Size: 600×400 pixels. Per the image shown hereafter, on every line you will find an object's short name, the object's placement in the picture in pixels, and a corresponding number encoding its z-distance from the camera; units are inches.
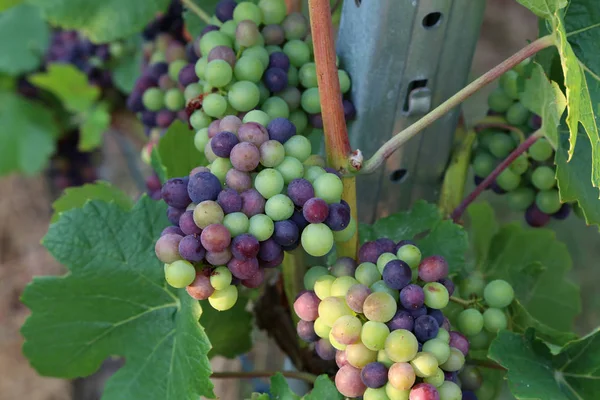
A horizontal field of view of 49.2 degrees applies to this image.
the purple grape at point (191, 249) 23.3
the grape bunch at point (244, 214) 23.4
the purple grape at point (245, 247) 23.0
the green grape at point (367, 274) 25.4
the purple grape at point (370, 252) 26.4
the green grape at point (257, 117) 26.2
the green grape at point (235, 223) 23.4
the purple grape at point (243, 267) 23.5
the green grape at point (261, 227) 23.3
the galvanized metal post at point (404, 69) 28.2
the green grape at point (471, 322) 28.5
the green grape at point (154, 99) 39.3
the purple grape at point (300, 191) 23.7
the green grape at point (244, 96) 27.9
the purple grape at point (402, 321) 24.0
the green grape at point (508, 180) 33.9
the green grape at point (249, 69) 28.4
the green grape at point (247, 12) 29.8
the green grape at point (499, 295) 29.3
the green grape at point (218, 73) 28.1
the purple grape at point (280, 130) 25.5
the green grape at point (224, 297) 24.8
